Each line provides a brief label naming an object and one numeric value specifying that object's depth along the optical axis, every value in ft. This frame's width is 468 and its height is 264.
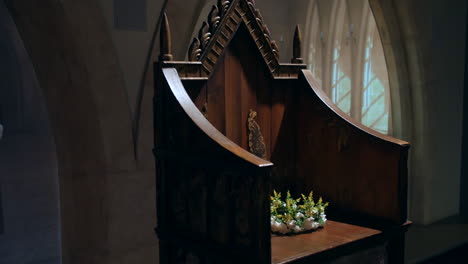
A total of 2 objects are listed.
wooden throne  5.34
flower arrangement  6.46
